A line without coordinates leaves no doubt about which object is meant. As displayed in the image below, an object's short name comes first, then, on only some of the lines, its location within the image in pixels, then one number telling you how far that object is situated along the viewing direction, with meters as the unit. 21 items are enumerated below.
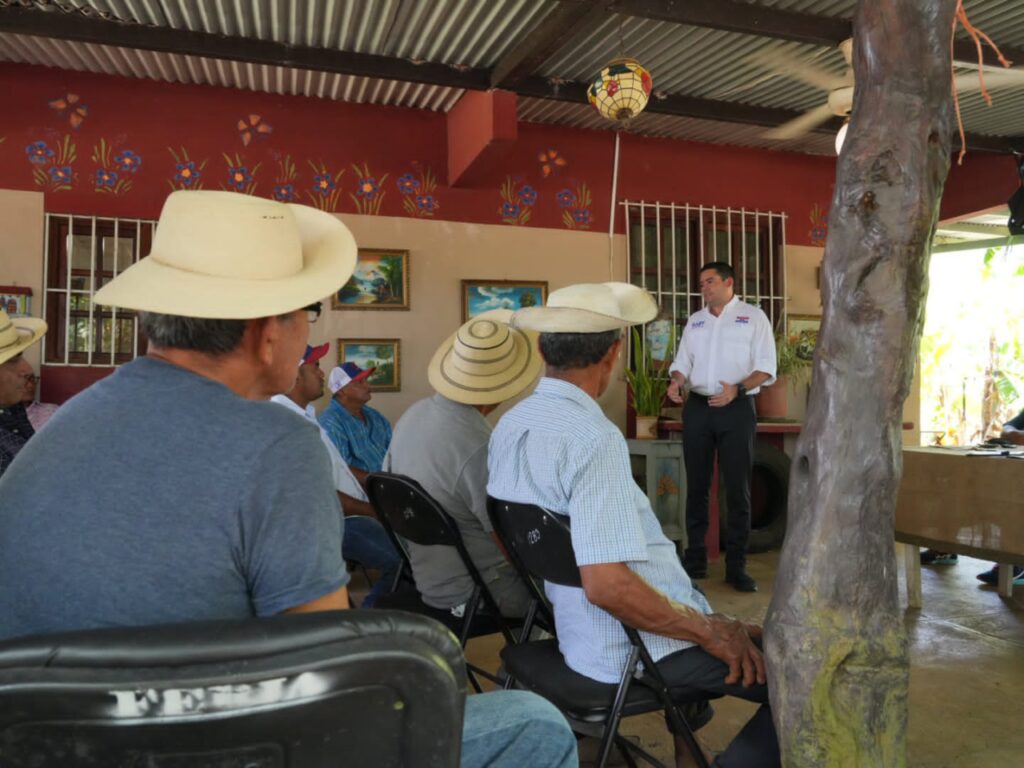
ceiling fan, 3.49
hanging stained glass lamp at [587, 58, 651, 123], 3.99
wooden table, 3.24
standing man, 4.75
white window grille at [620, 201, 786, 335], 6.50
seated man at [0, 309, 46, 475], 3.09
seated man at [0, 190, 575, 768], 0.91
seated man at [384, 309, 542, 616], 2.39
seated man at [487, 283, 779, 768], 1.65
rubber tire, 5.74
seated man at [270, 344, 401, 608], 3.24
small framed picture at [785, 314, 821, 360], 6.79
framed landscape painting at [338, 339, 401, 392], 5.73
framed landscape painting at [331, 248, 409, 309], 5.72
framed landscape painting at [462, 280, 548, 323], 5.98
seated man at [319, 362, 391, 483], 4.23
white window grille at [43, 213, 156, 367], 5.16
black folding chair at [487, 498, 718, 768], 1.70
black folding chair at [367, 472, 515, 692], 2.18
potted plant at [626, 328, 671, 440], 5.69
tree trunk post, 1.53
